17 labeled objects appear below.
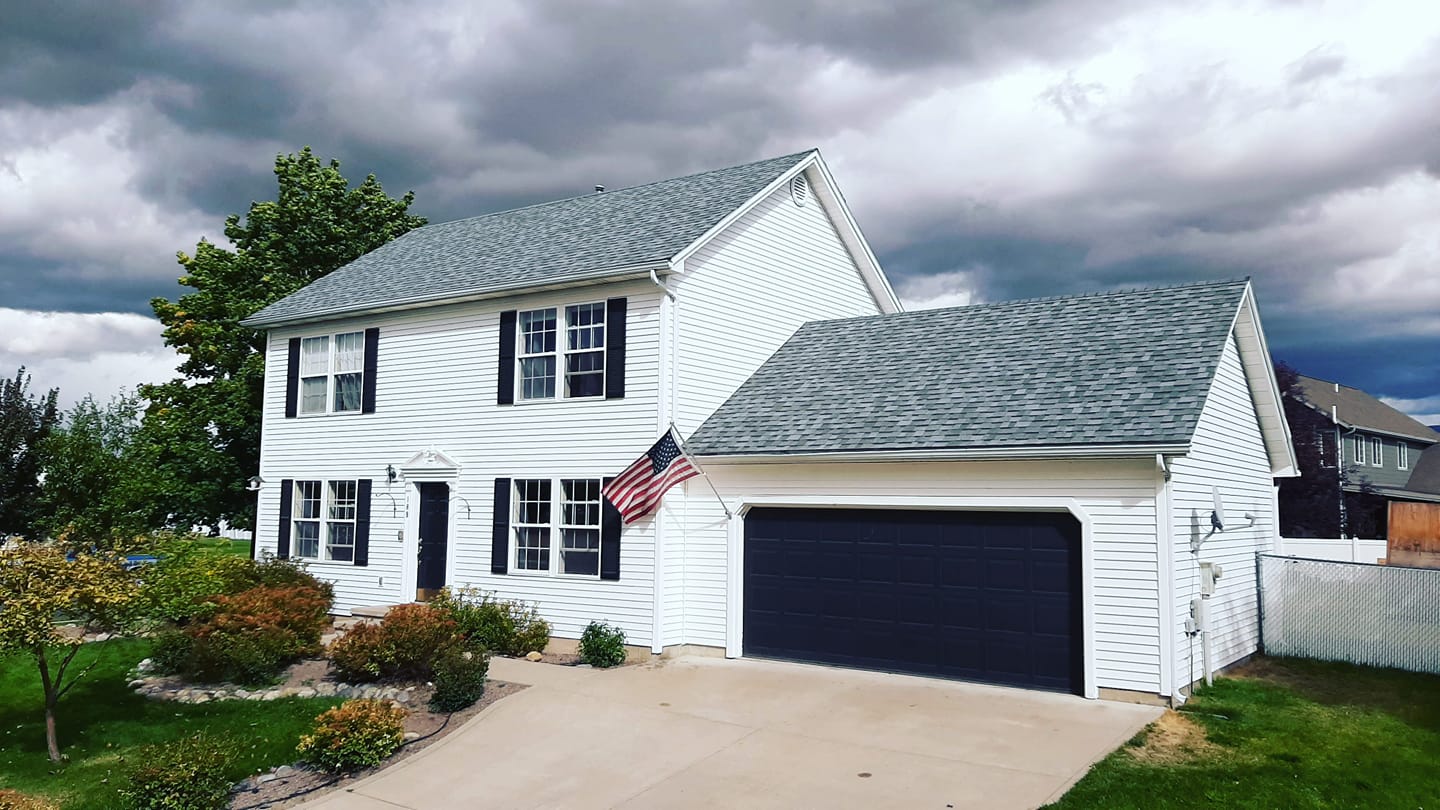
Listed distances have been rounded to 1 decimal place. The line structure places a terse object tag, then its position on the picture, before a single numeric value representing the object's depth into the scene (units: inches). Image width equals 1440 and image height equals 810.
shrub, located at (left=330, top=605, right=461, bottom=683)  509.0
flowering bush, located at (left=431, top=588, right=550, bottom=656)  593.3
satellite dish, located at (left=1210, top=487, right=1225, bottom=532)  494.3
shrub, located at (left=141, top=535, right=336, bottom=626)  481.1
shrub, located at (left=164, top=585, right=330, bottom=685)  542.9
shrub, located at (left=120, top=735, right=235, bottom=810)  339.3
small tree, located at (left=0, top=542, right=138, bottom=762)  401.7
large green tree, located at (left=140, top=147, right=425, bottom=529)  1075.9
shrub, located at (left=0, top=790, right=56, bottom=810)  309.7
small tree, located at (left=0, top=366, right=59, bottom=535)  1029.8
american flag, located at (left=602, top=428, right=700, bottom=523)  570.6
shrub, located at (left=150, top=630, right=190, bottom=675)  566.6
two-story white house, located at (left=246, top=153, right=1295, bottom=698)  478.6
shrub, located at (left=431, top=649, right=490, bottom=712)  464.1
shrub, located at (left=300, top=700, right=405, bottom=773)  390.0
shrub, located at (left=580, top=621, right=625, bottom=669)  569.0
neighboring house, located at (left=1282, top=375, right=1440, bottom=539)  1536.7
